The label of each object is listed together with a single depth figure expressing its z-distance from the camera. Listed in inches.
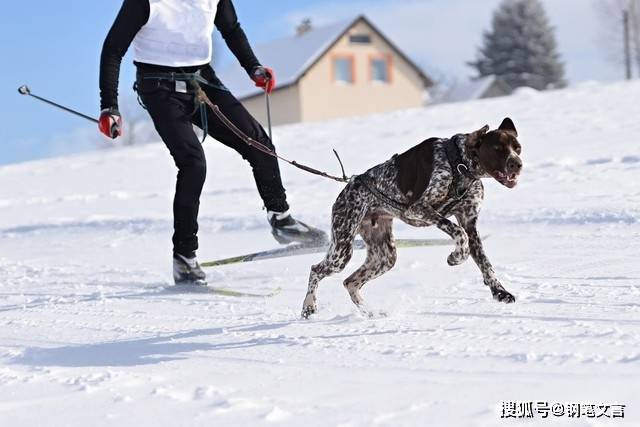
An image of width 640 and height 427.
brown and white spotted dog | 304.2
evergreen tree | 3823.8
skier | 393.4
